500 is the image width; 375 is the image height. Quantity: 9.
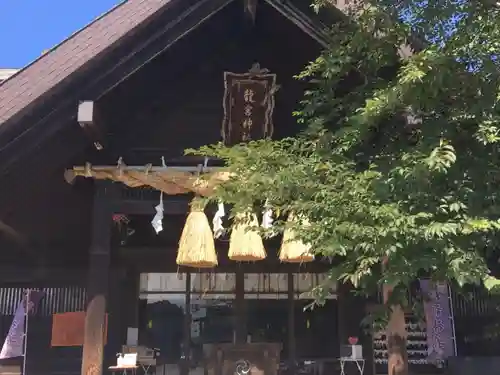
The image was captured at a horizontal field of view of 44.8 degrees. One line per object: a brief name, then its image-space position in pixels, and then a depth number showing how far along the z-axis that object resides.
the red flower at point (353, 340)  9.58
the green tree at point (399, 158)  4.19
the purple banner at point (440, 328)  9.38
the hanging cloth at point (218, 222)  6.99
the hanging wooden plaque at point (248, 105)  8.15
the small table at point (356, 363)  9.45
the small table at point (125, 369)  8.36
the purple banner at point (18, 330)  9.37
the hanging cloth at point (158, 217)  7.31
